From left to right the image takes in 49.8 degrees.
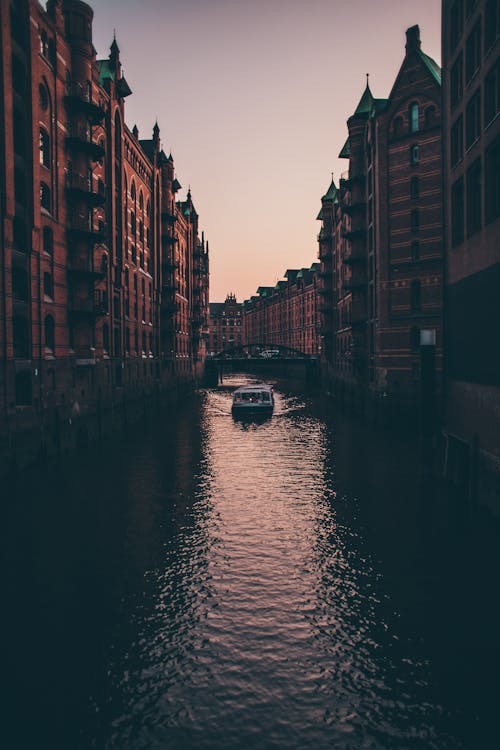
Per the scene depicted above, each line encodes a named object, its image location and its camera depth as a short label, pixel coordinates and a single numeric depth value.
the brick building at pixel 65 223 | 28.55
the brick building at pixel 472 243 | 19.12
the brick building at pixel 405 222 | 42.25
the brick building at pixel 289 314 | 107.88
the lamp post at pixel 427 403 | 26.77
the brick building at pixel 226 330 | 177.12
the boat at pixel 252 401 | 47.16
